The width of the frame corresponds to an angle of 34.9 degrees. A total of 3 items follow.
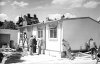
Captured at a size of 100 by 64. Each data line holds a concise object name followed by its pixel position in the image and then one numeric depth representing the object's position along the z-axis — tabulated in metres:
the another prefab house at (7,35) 28.42
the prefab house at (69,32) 14.19
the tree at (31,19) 34.78
